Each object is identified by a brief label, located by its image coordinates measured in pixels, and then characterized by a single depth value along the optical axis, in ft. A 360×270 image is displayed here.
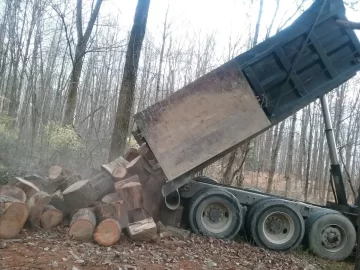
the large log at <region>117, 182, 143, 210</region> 19.89
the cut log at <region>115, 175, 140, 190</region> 20.59
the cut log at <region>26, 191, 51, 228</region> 18.85
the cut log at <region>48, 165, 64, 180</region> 24.17
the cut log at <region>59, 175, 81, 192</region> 22.80
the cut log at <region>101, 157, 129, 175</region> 22.67
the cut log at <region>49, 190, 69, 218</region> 20.34
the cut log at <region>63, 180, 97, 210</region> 19.95
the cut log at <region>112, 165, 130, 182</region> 21.77
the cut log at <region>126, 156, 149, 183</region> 21.90
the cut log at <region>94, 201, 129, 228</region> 18.67
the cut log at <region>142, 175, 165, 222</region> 21.61
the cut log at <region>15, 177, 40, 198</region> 20.95
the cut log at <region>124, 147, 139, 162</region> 25.14
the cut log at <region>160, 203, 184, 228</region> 22.18
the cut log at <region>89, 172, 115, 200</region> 21.75
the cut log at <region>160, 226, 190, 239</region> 20.72
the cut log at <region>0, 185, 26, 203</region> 20.01
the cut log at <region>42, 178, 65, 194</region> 23.35
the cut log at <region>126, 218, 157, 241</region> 18.62
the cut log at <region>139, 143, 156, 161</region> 21.68
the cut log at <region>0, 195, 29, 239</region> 16.87
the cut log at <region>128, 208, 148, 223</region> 19.93
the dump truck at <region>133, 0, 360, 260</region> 20.36
